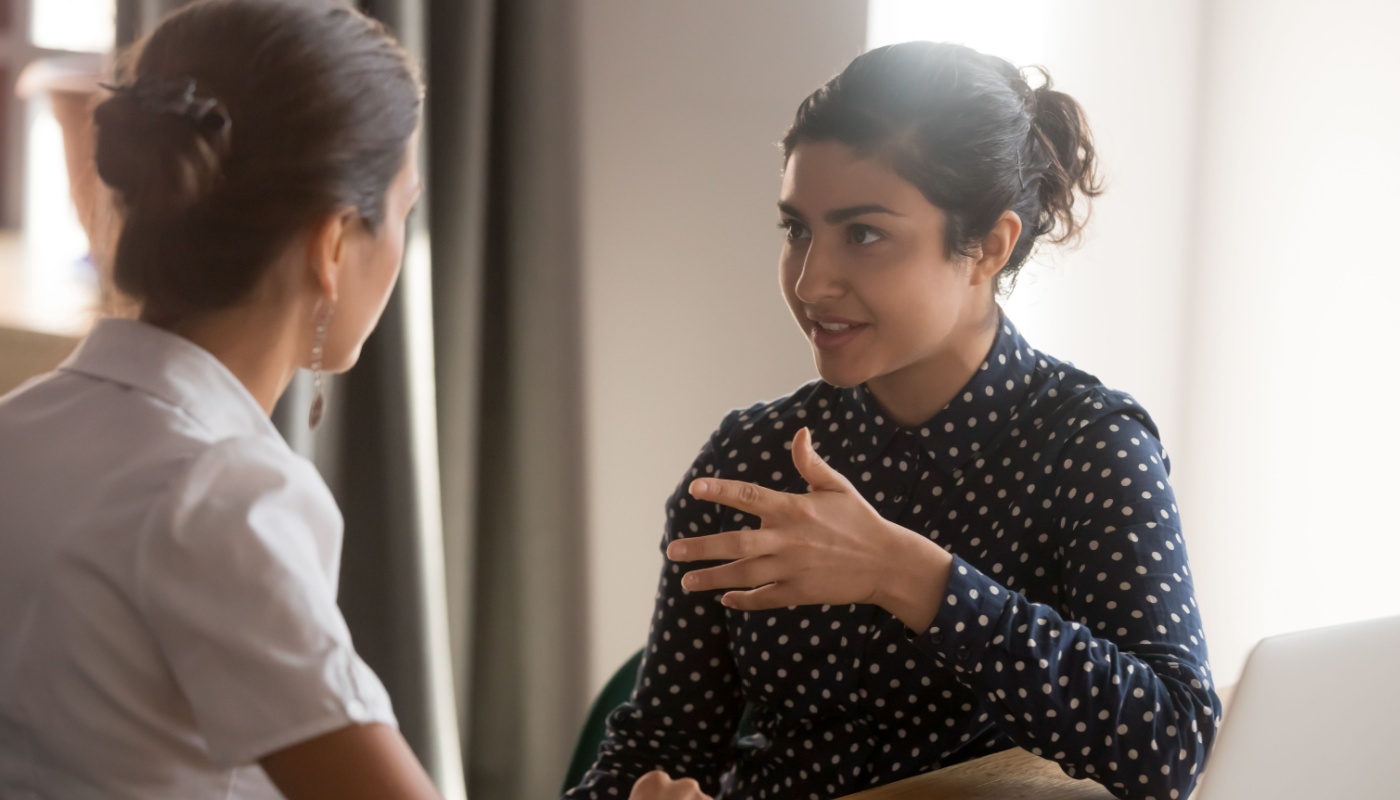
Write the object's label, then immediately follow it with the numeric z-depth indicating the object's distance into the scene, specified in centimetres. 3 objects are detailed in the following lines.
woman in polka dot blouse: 237
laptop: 209
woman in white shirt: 209
